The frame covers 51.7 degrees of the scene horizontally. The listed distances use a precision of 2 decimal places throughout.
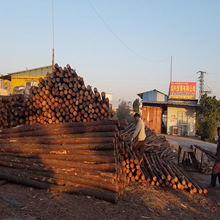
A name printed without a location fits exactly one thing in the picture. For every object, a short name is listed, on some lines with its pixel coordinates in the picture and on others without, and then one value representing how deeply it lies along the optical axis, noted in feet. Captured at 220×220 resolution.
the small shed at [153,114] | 84.81
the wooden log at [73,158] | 18.32
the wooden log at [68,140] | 19.16
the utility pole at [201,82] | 164.55
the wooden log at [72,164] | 17.97
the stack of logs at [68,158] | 17.44
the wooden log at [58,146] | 19.03
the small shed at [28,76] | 81.10
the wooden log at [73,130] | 19.77
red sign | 89.99
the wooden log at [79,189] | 16.49
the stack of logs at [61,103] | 24.09
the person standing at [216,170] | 25.67
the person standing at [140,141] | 26.28
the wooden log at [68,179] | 17.02
